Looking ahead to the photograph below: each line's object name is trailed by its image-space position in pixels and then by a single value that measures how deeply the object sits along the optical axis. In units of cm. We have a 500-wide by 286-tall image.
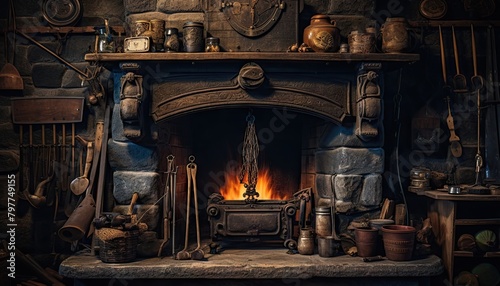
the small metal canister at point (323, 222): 311
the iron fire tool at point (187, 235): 289
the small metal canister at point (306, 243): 302
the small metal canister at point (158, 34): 307
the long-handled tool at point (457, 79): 343
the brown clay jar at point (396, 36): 300
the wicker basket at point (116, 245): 275
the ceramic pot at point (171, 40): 303
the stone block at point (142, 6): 318
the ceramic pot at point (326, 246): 294
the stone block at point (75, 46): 348
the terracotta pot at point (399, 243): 285
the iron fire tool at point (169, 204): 305
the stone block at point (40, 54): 348
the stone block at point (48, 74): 347
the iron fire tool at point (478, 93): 317
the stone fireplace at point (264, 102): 300
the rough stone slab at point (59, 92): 347
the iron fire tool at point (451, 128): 342
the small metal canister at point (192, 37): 301
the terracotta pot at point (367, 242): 291
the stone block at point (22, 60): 348
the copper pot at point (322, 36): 301
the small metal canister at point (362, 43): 299
